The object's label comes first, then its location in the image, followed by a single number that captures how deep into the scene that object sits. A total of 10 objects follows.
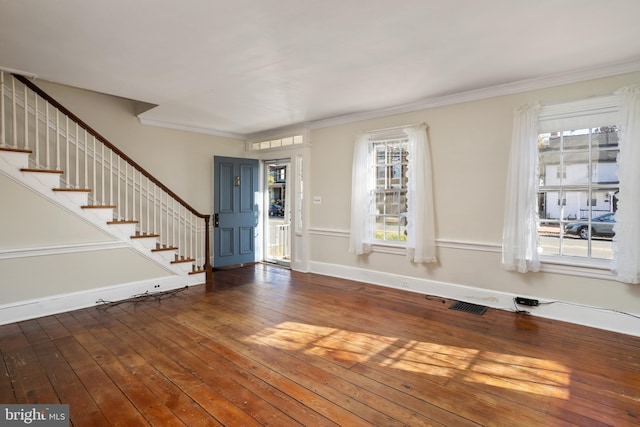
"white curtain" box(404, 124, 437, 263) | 4.61
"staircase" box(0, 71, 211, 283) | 3.79
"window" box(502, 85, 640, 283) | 3.28
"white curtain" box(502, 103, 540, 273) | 3.80
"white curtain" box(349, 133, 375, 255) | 5.28
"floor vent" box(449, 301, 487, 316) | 4.02
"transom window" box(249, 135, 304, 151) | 6.21
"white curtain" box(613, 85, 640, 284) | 3.22
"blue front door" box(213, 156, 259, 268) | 6.41
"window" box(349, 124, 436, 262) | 4.63
